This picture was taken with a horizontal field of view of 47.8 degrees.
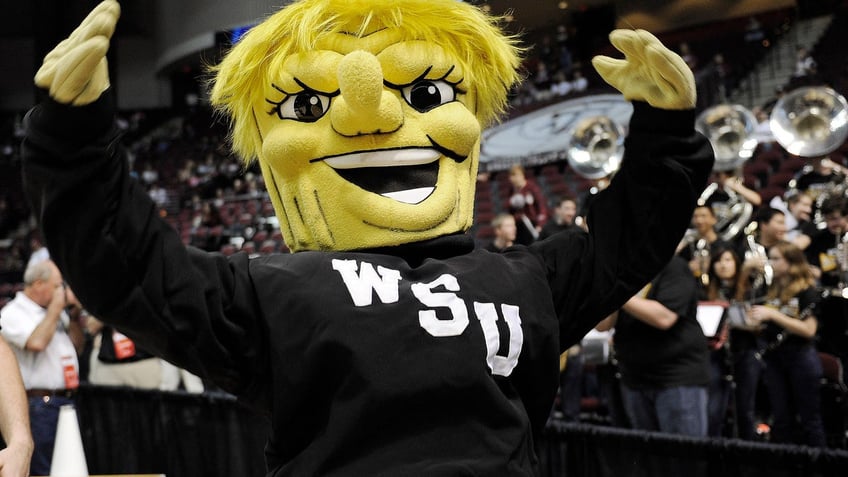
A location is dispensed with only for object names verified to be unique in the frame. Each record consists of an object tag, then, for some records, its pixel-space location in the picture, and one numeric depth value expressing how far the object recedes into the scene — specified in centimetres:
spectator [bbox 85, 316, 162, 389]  639
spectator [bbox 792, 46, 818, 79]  1270
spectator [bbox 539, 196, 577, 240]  679
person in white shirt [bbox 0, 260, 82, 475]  477
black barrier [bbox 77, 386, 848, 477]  316
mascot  153
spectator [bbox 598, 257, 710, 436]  452
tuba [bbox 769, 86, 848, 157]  844
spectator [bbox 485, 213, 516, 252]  665
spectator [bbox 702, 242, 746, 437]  563
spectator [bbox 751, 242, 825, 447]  523
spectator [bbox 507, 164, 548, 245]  793
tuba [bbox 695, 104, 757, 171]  891
